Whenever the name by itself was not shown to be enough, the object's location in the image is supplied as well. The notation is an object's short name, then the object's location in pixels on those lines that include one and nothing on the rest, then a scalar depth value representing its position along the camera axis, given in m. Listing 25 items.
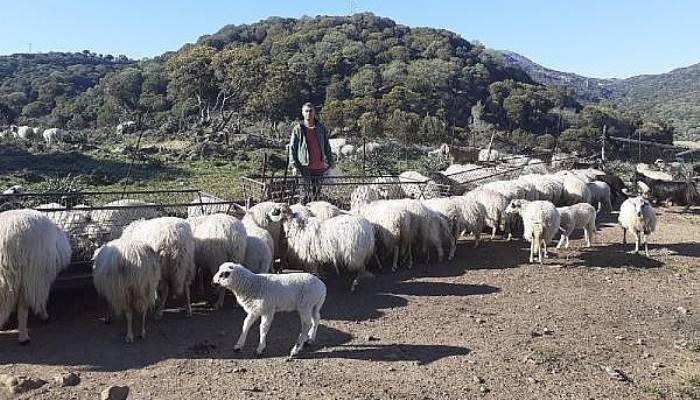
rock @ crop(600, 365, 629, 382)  5.65
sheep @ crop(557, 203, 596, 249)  11.86
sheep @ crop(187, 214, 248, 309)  7.76
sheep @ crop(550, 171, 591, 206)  16.22
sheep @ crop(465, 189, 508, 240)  12.90
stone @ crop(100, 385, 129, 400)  4.91
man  11.43
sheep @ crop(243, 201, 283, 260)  9.17
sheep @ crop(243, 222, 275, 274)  8.02
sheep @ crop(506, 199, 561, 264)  10.59
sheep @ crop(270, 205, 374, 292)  8.62
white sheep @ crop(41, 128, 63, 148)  38.91
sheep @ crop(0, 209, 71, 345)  6.02
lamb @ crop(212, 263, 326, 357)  6.15
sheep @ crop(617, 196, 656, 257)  11.57
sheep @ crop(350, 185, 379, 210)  12.71
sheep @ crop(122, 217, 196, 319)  7.17
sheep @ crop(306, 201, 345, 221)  10.00
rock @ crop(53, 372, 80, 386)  5.27
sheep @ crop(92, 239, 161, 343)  6.42
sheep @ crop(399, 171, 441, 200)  14.69
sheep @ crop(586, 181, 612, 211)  17.61
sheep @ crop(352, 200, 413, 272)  10.13
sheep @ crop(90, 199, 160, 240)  8.55
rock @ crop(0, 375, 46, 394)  5.11
